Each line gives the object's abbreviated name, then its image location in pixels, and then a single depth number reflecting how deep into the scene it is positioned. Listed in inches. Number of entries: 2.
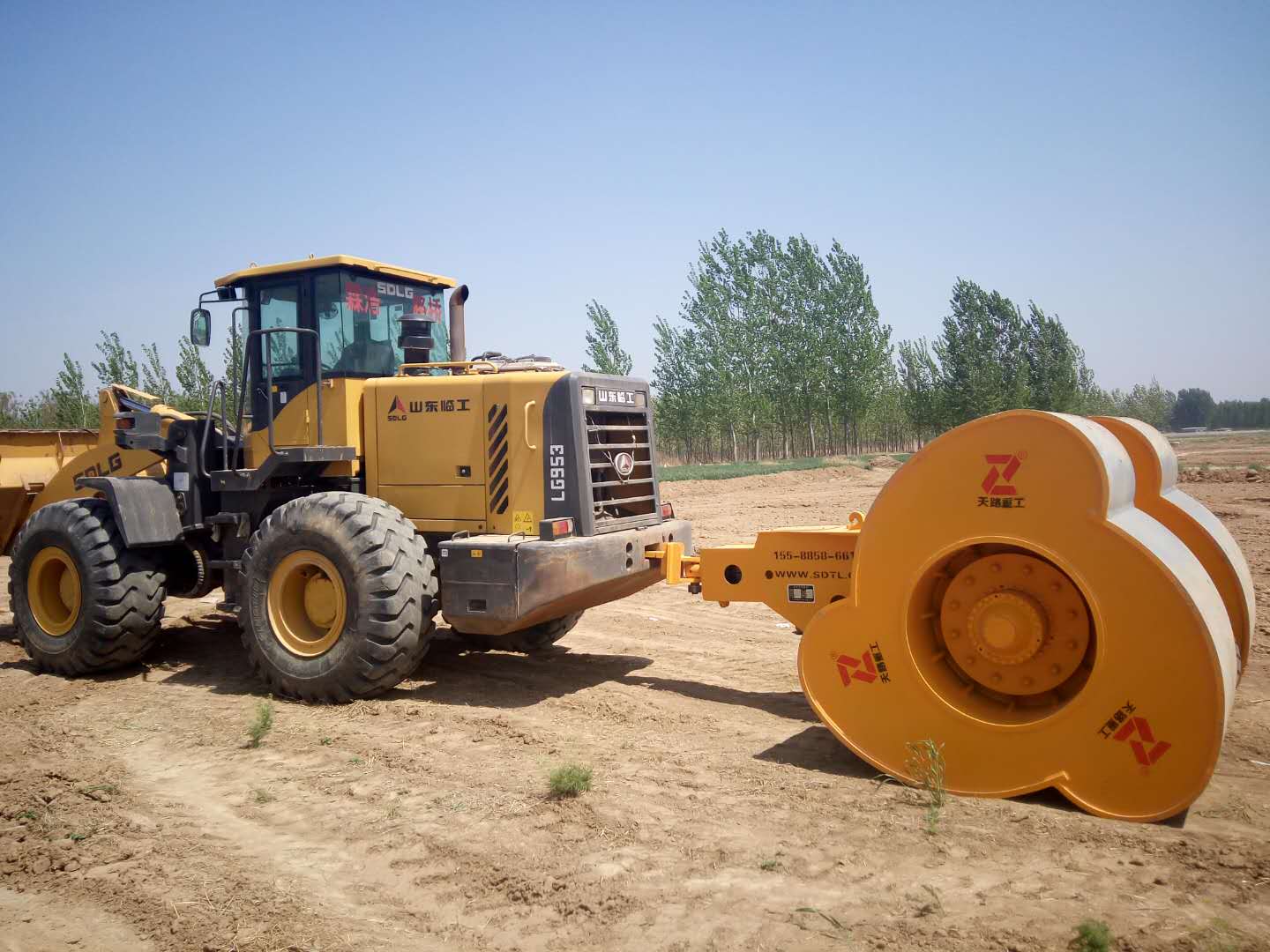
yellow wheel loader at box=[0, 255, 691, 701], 264.1
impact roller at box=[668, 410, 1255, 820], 168.1
